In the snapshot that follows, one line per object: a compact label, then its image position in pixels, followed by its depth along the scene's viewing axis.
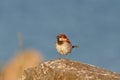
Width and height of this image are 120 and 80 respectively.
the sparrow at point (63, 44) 17.98
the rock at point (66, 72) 13.77
